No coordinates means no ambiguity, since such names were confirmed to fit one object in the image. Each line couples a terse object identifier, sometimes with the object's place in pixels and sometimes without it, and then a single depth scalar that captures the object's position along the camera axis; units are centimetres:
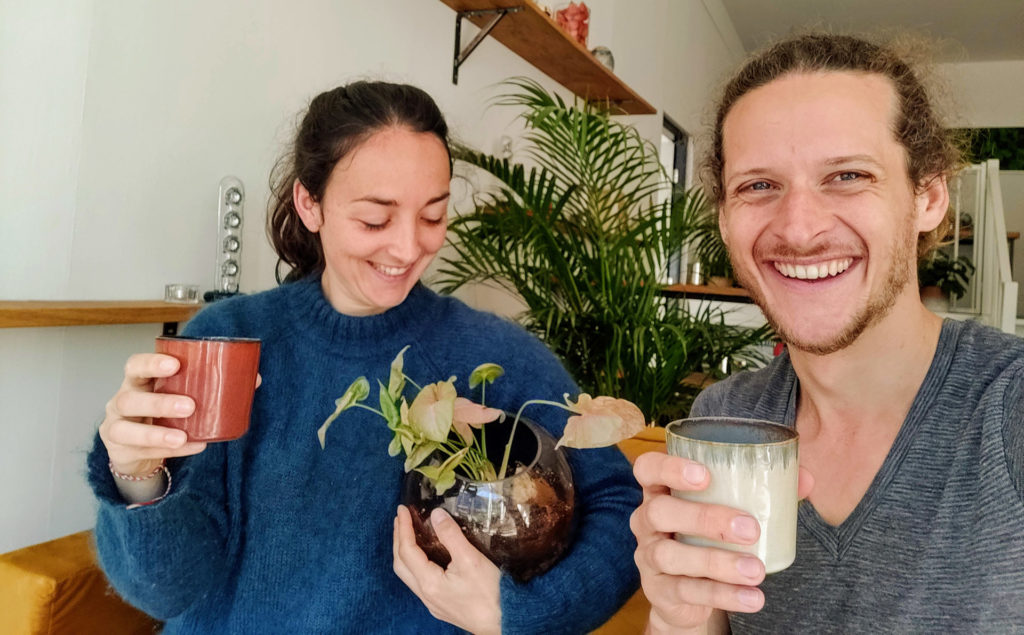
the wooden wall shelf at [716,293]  427
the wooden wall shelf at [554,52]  251
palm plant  227
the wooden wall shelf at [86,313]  111
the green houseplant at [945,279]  607
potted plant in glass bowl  66
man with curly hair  77
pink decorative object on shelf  304
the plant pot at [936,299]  593
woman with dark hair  81
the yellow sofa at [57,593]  110
